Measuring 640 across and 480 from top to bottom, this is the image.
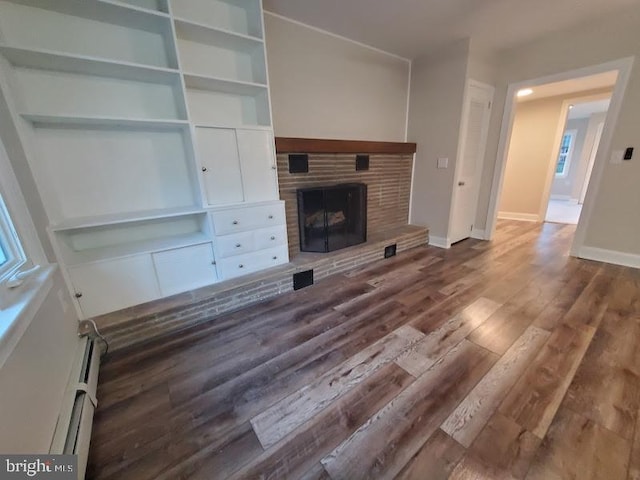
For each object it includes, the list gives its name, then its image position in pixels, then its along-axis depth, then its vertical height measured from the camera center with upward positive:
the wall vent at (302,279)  2.42 -1.05
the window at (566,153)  6.81 +0.11
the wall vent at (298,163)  2.59 +0.05
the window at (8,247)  1.20 -0.32
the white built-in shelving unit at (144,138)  1.56 +0.25
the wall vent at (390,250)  3.15 -1.04
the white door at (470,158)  3.11 +0.03
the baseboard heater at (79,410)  0.99 -1.01
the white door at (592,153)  6.27 +0.08
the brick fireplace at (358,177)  2.62 -0.13
